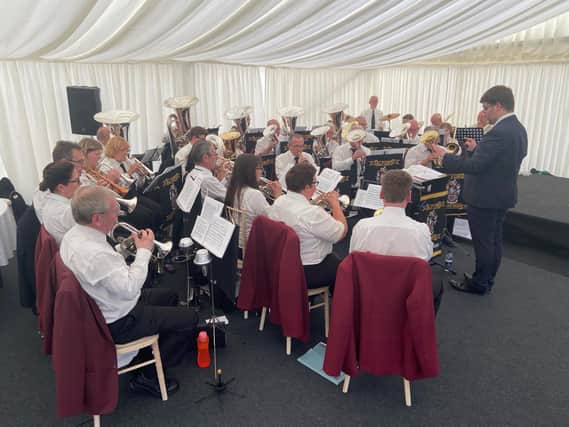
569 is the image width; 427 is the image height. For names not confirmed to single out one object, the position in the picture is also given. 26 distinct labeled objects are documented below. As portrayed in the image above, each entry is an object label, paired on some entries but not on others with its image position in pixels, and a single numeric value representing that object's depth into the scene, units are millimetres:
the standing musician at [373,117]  9008
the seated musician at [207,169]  4098
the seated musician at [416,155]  5312
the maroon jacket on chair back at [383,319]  2320
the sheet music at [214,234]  2486
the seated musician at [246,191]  3561
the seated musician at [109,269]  2135
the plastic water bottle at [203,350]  2898
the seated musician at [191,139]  5269
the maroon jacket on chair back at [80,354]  2086
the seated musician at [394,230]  2480
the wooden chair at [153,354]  2396
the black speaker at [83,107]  5883
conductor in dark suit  3555
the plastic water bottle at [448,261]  4645
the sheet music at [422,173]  4281
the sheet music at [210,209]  2650
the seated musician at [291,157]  5555
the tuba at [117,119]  5426
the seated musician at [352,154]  5699
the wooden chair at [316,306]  3161
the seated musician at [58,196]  2912
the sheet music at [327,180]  4043
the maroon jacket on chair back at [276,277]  2873
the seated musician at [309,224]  3033
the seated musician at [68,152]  3801
